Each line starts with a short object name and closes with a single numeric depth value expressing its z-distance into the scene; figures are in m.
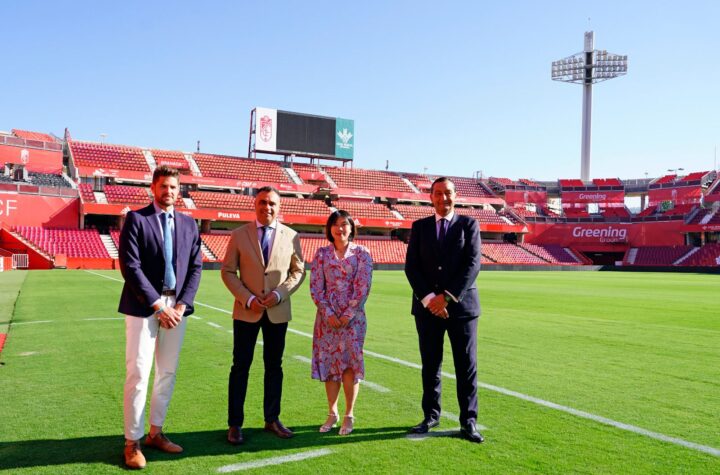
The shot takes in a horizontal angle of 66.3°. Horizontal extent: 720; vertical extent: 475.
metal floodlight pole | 69.62
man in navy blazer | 4.05
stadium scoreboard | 54.69
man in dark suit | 4.68
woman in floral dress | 4.77
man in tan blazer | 4.62
